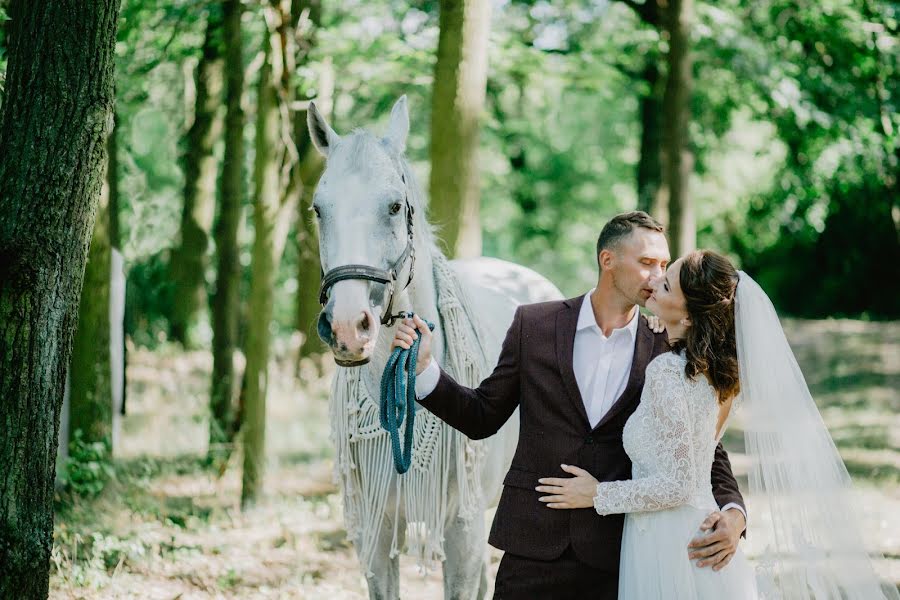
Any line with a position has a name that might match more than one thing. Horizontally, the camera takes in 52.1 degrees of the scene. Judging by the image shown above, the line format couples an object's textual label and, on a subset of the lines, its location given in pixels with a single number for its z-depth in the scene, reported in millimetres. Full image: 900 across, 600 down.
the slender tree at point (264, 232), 6820
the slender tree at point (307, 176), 7750
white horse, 2941
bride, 2908
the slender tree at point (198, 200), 11328
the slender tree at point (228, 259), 8016
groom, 3059
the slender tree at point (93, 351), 6434
